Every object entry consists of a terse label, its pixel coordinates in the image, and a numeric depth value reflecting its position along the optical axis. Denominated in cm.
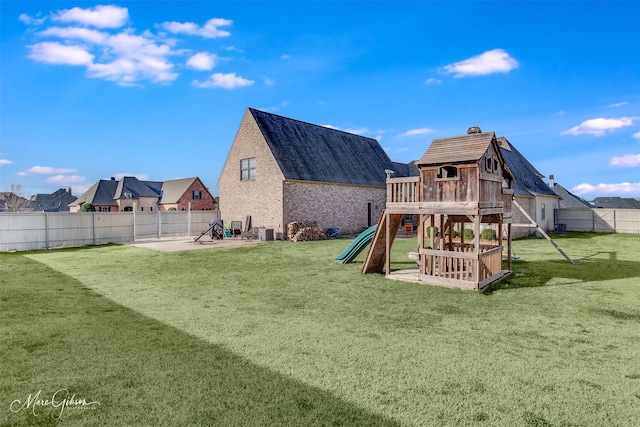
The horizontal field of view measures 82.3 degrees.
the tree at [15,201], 6376
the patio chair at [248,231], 2511
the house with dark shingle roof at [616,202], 5129
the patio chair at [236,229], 2579
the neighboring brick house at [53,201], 7438
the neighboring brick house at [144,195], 5484
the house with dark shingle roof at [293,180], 2519
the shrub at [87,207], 5047
